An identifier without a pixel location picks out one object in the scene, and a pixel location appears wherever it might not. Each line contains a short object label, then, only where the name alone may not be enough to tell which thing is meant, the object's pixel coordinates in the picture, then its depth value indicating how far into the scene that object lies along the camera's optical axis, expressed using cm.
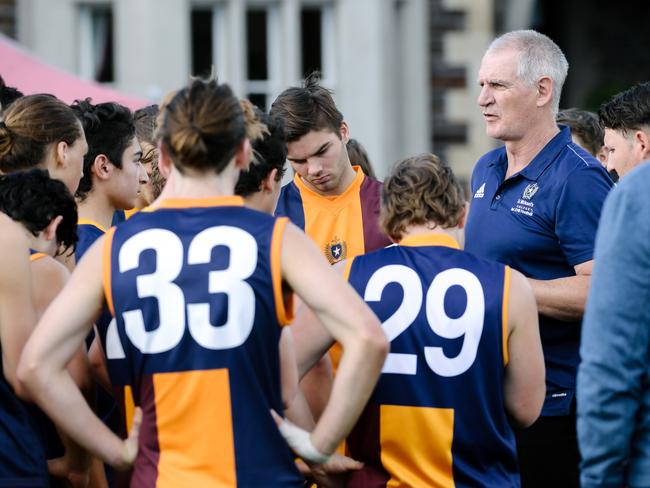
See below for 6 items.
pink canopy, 1467
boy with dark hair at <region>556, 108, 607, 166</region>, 1073
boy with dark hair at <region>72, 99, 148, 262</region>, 855
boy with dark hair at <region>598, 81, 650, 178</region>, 826
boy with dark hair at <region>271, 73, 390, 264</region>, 922
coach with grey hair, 816
